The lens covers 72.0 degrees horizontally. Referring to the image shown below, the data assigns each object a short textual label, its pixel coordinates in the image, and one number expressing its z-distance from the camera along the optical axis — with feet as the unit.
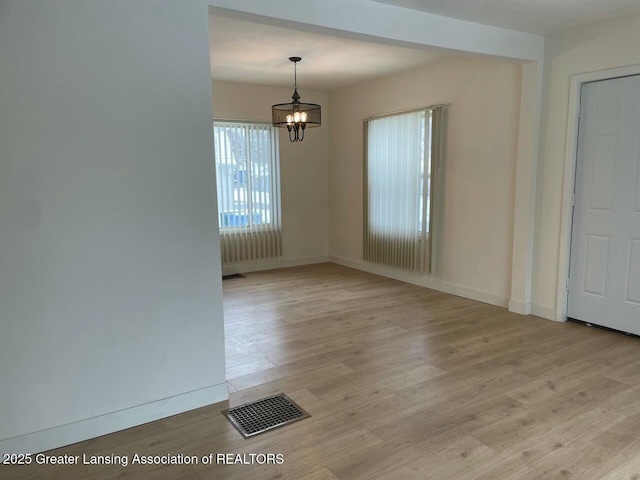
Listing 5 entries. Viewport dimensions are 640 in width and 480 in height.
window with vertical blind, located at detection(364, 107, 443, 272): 17.60
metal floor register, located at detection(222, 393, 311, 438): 8.30
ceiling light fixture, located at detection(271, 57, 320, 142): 15.40
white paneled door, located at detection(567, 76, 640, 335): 11.98
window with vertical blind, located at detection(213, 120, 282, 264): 20.42
